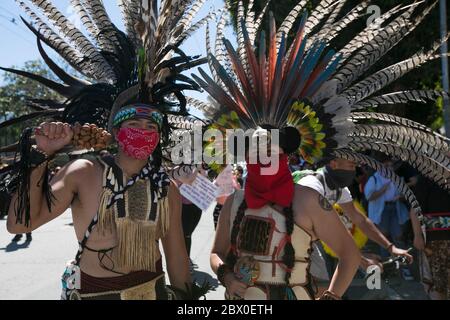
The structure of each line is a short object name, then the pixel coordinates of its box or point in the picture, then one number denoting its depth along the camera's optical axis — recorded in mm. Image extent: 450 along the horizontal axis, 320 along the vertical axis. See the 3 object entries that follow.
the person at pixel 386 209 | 7137
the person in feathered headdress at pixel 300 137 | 2621
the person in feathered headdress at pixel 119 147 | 2477
